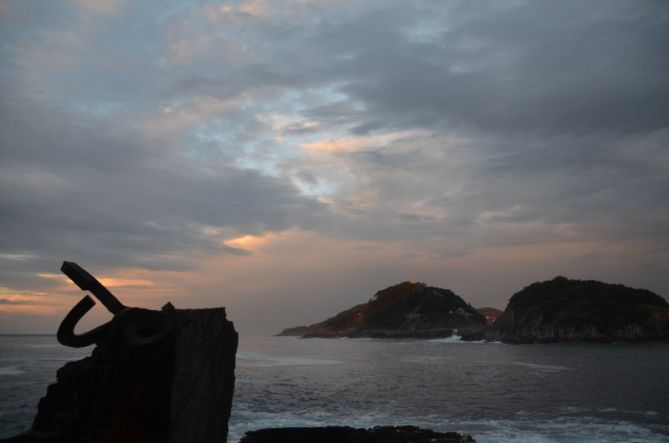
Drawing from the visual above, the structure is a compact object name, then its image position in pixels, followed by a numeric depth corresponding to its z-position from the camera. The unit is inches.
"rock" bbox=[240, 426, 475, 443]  698.2
